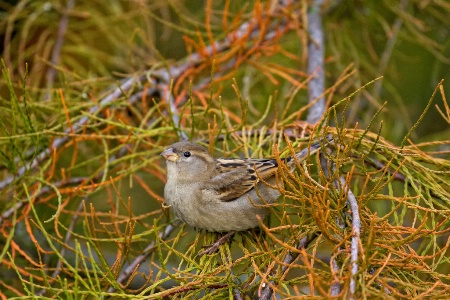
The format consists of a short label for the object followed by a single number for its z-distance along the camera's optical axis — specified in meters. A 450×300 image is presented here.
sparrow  6.64
